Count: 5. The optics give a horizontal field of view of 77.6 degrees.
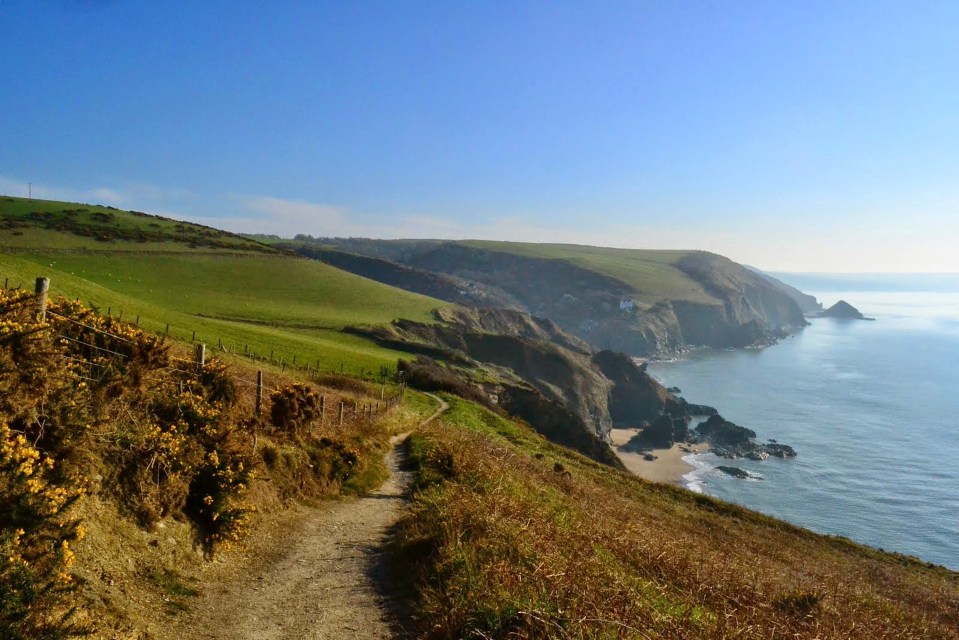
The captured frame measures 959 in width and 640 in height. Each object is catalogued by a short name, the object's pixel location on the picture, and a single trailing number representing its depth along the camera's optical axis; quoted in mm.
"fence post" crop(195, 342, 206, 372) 12282
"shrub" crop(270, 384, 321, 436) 14375
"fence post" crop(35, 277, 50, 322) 9086
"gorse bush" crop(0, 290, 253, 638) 6086
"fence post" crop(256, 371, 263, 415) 14348
